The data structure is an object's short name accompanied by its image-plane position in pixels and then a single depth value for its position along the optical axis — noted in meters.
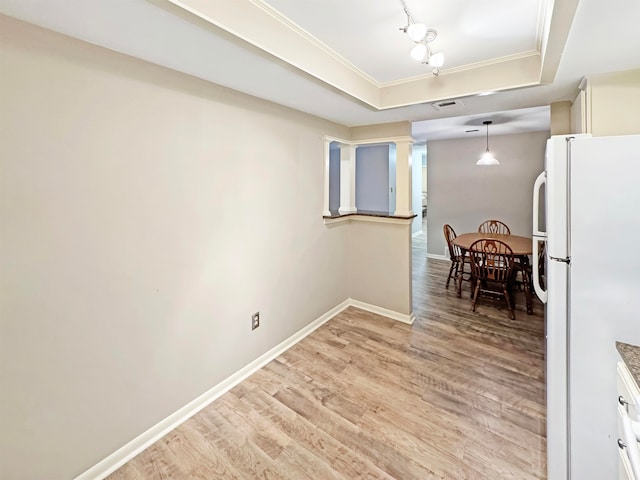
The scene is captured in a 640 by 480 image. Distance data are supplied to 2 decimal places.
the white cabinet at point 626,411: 0.95
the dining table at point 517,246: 3.63
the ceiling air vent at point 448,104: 2.49
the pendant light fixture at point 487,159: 4.16
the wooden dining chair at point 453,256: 4.49
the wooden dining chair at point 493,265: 3.52
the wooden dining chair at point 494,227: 5.04
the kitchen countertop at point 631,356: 1.06
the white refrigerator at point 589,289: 1.29
